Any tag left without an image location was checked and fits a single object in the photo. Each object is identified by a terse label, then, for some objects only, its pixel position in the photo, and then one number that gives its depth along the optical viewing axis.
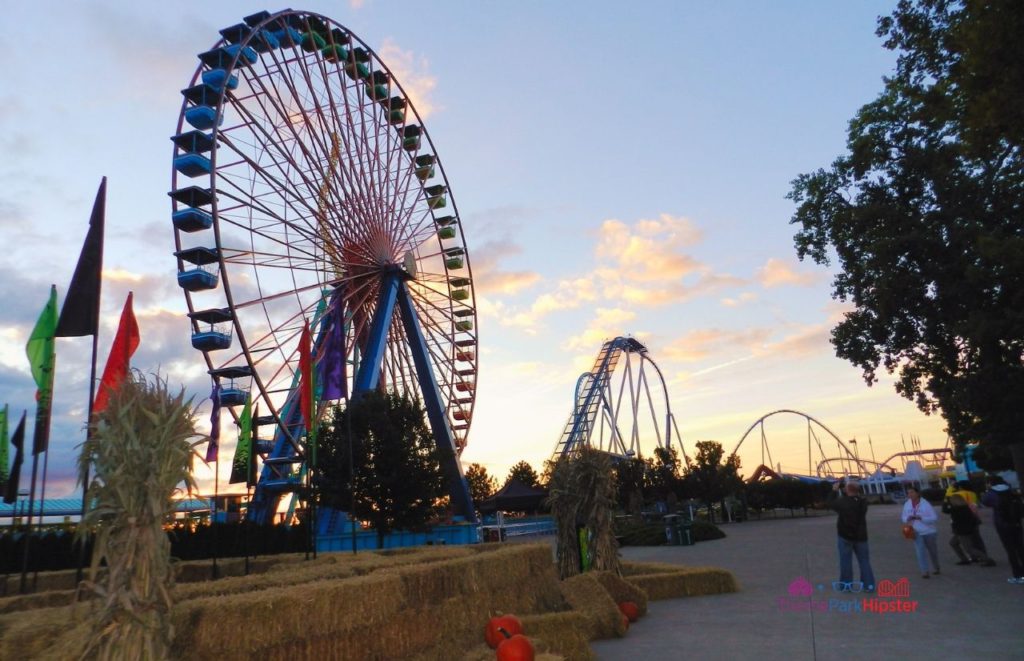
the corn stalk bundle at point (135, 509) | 4.49
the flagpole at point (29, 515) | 9.07
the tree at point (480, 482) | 75.56
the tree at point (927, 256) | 16.25
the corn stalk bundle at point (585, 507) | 11.20
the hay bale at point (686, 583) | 11.22
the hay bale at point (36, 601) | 8.06
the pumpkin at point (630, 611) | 9.28
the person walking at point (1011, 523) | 9.98
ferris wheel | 22.14
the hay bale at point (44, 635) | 4.49
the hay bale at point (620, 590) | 9.61
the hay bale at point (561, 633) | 6.94
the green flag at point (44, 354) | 10.22
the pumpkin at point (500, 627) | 6.70
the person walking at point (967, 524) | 11.83
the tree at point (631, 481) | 41.34
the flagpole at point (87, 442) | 5.05
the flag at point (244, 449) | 18.61
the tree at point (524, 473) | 77.88
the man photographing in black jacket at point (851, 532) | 9.81
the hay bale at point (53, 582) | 11.90
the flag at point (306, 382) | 16.56
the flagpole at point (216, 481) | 16.94
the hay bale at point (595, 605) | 8.28
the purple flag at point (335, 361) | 23.22
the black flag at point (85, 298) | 9.77
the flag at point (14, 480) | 13.70
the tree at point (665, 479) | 44.84
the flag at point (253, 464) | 18.45
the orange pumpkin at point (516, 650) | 5.41
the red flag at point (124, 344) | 10.65
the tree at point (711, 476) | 43.47
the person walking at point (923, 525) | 10.95
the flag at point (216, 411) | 22.30
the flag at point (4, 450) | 15.39
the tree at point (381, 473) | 25.83
